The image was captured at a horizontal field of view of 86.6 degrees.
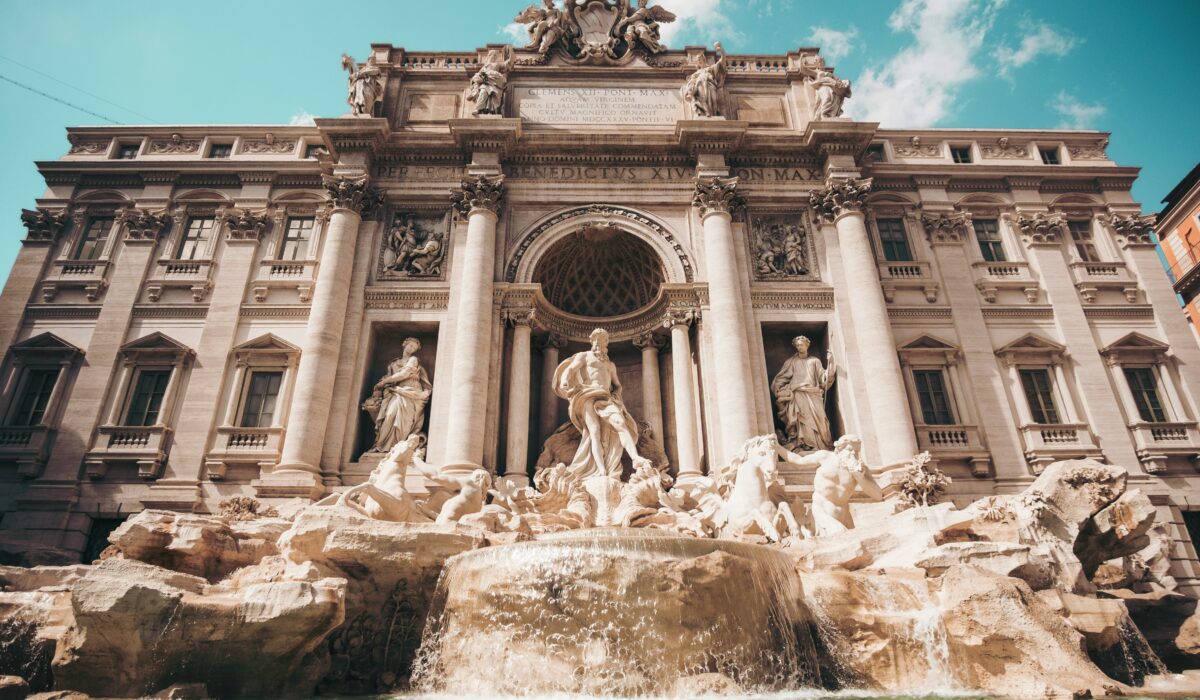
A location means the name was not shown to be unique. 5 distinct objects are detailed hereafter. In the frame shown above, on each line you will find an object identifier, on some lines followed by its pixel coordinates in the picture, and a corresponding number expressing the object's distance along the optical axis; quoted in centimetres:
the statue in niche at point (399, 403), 1675
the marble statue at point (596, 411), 1555
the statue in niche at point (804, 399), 1697
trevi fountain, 721
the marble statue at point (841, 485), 1237
